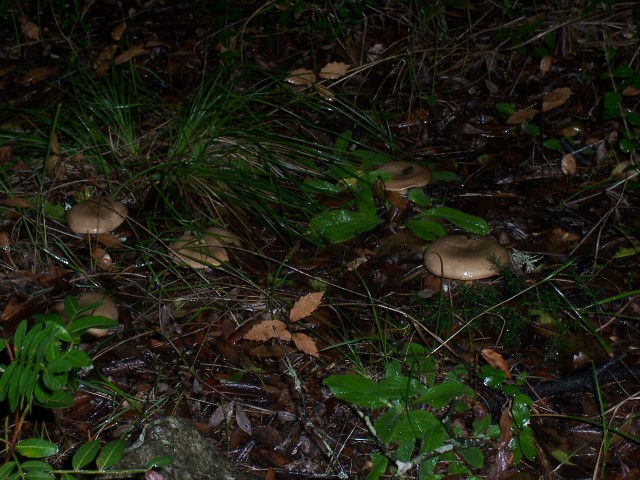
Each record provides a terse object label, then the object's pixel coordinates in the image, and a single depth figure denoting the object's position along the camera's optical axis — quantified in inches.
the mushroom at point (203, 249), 135.0
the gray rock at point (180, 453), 86.6
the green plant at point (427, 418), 98.8
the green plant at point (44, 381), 63.8
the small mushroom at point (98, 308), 122.9
